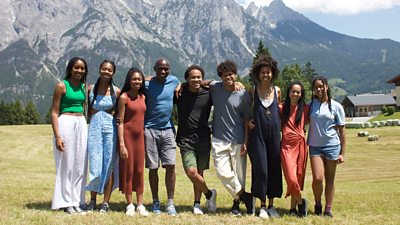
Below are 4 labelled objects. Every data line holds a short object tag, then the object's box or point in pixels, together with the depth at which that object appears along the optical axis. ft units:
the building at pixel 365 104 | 366.02
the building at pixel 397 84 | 223.92
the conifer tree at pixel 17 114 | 293.64
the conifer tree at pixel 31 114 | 302.00
